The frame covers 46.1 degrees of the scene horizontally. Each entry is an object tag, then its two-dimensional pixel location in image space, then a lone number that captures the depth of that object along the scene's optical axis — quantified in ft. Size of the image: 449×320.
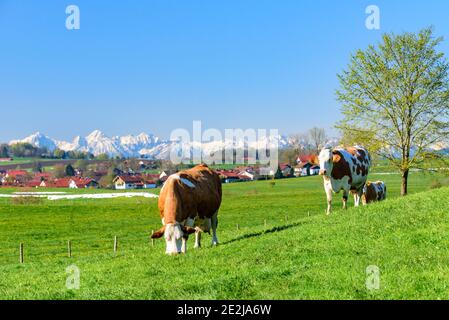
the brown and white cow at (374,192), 134.10
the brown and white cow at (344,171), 80.69
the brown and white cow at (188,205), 57.72
